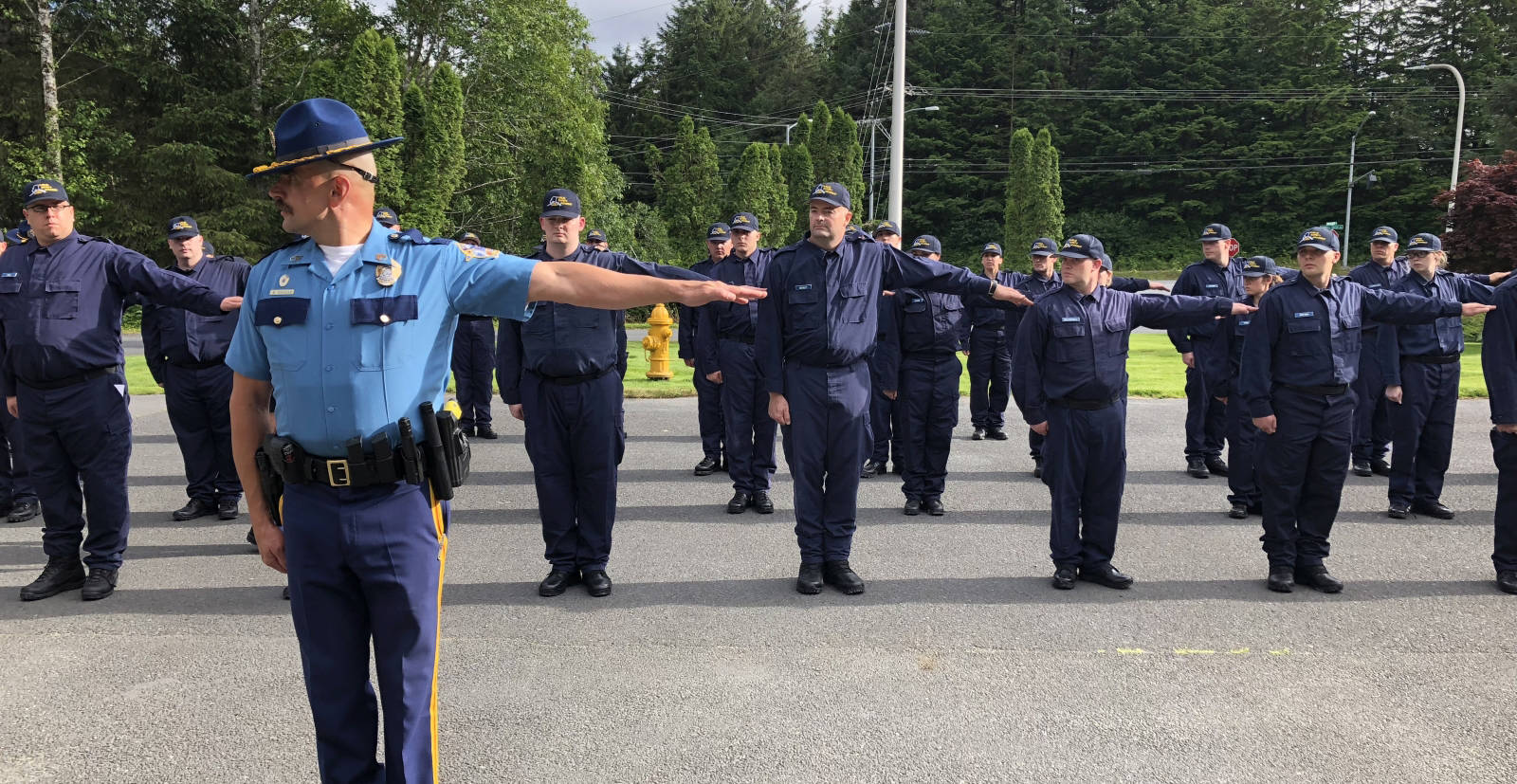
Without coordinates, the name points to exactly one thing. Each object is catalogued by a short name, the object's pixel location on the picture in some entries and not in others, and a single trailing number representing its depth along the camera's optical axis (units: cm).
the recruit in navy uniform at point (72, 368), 533
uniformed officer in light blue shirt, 262
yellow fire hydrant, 1590
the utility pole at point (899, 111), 1681
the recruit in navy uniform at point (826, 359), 561
